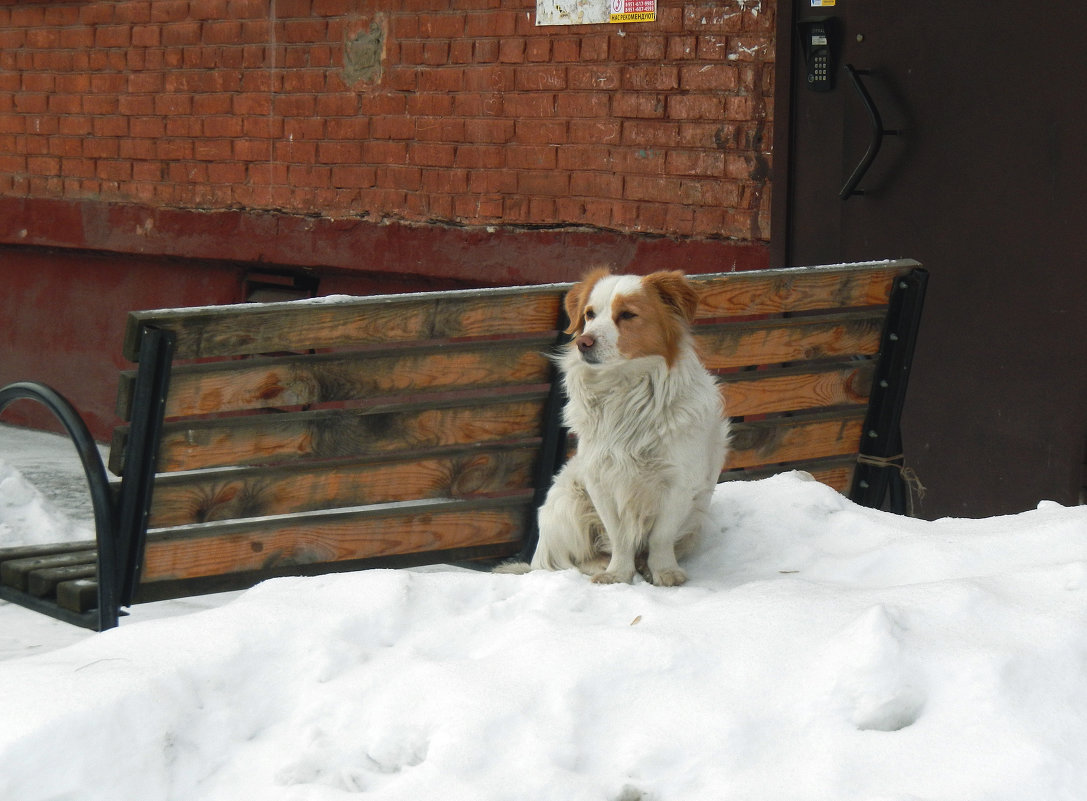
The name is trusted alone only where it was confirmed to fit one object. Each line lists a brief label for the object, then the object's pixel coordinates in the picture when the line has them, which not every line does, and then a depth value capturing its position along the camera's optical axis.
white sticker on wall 12.00
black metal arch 6.69
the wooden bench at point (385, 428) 6.88
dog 6.98
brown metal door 9.93
